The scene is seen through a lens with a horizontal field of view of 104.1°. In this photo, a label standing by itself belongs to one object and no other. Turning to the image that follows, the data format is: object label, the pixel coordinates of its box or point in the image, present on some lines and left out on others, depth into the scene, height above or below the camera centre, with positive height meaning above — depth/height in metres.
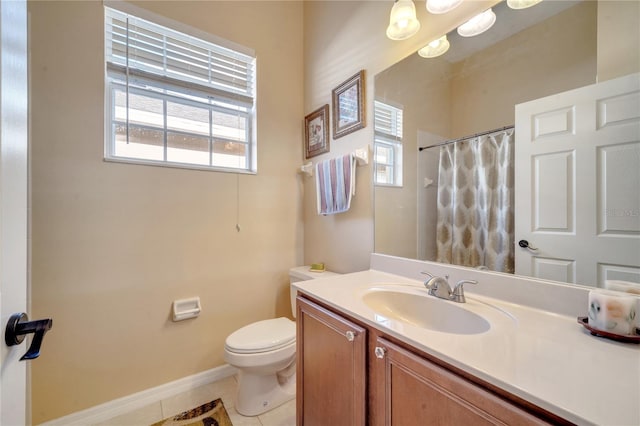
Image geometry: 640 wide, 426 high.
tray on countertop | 0.61 -0.30
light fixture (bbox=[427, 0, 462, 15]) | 1.08 +0.91
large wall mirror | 0.77 +0.42
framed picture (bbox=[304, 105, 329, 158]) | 1.88 +0.65
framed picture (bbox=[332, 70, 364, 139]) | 1.58 +0.72
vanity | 0.47 -0.34
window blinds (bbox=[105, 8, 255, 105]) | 1.53 +1.06
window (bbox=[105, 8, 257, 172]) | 1.54 +0.79
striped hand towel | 1.61 +0.20
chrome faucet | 0.96 -0.30
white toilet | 1.37 -0.83
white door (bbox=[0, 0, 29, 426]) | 0.47 +0.04
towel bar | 1.55 +0.36
